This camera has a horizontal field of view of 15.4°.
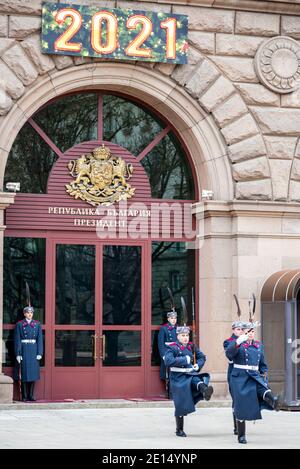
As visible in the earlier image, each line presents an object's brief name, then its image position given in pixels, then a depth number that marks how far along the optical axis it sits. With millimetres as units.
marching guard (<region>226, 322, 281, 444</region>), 14898
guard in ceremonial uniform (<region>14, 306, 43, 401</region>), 19484
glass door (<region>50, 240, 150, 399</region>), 20141
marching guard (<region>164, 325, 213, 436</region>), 15523
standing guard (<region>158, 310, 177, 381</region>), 20422
